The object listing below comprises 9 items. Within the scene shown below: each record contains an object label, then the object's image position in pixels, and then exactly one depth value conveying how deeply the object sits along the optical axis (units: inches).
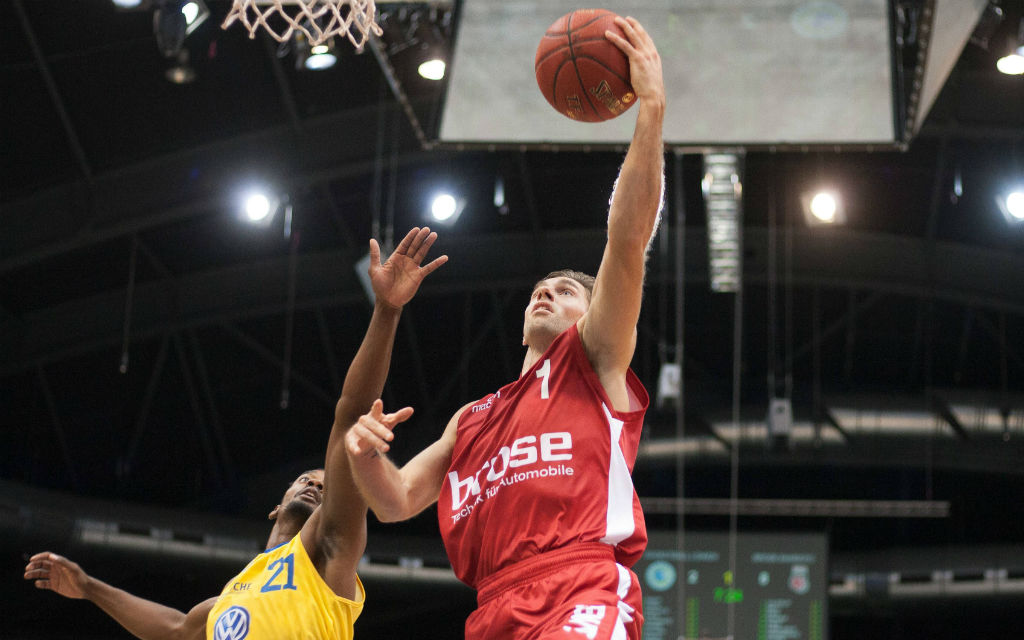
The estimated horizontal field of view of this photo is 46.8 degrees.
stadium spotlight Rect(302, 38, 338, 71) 376.2
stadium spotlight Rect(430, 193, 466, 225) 485.4
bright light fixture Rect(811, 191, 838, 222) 483.8
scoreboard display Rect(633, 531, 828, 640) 521.3
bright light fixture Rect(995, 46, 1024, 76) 361.7
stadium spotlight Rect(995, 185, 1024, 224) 456.4
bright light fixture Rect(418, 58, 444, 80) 313.9
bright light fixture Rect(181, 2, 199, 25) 334.3
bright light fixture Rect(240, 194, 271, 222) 476.7
